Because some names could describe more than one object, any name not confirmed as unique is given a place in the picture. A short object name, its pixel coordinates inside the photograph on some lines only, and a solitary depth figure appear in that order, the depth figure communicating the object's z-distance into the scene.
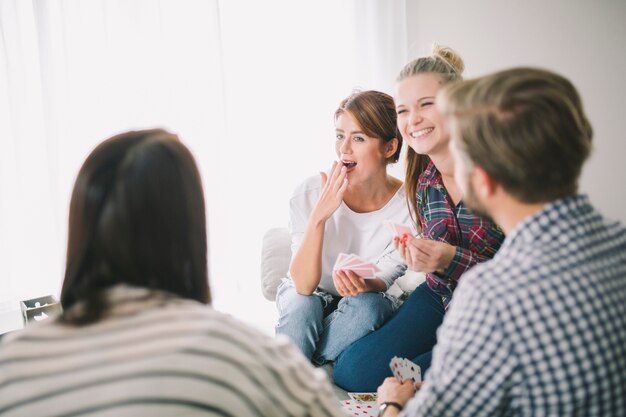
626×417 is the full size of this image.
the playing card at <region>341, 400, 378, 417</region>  1.57
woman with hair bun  1.73
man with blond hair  0.80
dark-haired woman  0.73
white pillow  2.52
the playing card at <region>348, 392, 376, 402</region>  1.69
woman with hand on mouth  1.94
